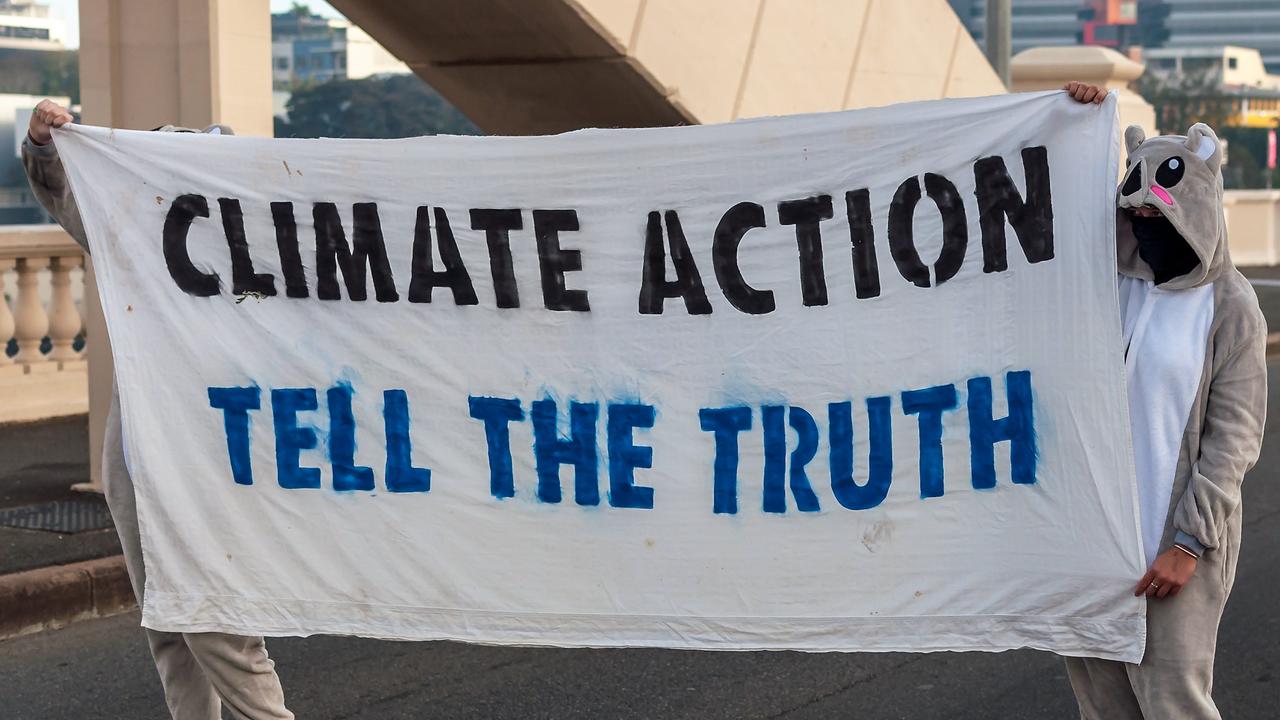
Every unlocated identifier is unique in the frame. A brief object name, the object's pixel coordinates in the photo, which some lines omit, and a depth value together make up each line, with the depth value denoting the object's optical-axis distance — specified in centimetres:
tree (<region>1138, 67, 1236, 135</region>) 7956
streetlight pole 1131
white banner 400
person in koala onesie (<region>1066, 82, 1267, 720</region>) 348
